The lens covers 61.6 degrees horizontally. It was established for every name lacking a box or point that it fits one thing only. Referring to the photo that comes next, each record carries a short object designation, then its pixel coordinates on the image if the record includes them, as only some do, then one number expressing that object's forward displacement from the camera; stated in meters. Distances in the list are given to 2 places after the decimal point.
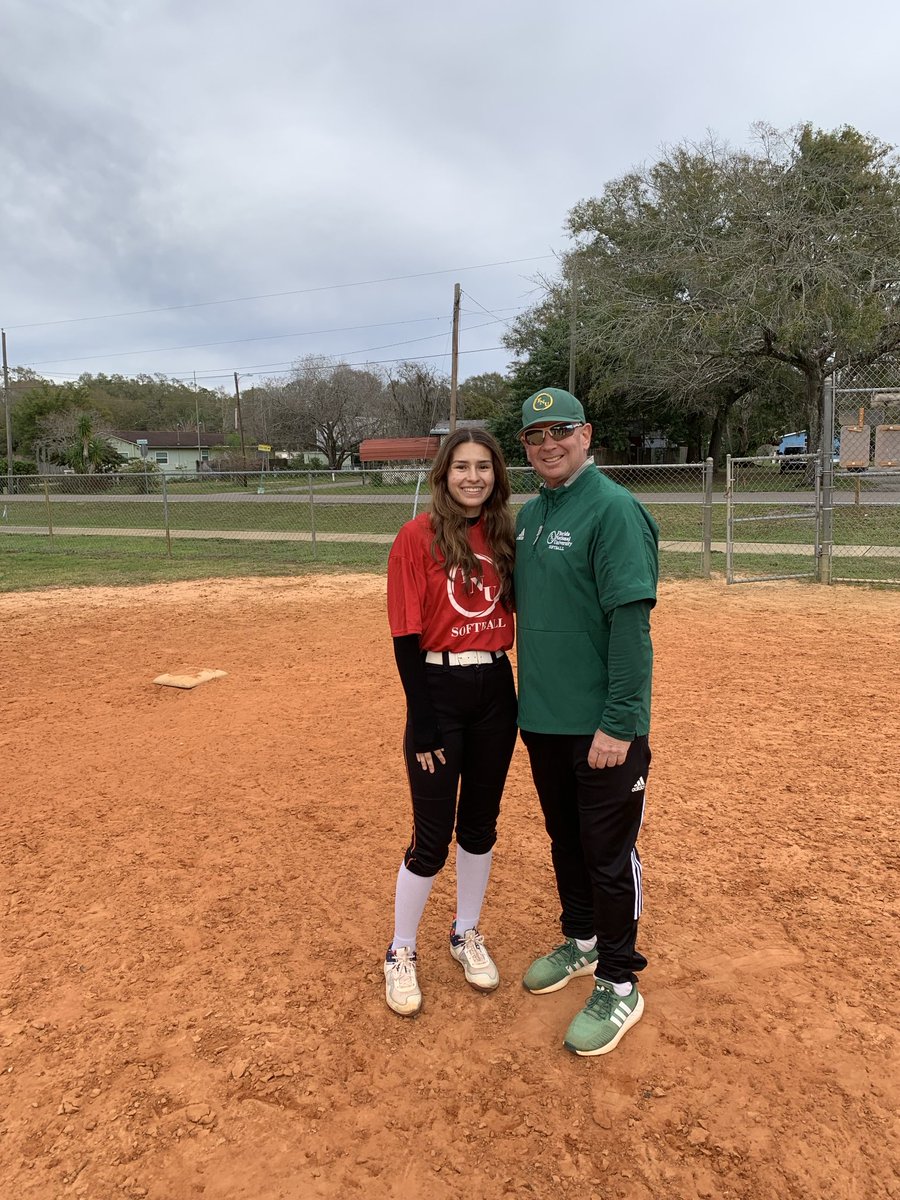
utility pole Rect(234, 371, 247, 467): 49.34
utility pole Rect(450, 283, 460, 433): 24.13
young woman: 2.28
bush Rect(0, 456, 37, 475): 46.28
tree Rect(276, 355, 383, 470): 46.72
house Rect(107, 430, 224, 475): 67.62
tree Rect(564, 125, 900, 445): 19.23
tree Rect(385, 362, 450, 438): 48.34
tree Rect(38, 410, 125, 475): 43.75
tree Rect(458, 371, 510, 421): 53.84
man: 2.06
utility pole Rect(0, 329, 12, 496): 40.25
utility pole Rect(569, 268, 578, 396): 26.37
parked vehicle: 38.91
